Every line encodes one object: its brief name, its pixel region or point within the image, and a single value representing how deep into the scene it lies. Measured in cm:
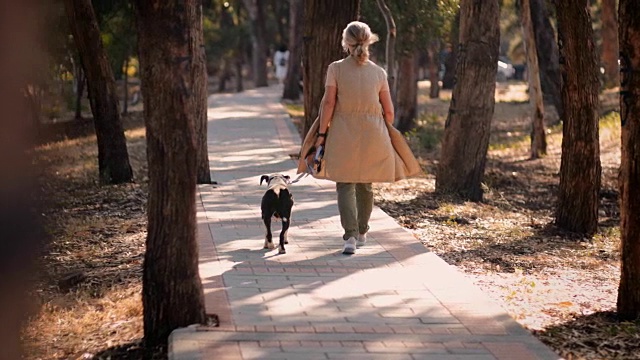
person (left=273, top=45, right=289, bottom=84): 4553
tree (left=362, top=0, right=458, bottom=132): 2236
